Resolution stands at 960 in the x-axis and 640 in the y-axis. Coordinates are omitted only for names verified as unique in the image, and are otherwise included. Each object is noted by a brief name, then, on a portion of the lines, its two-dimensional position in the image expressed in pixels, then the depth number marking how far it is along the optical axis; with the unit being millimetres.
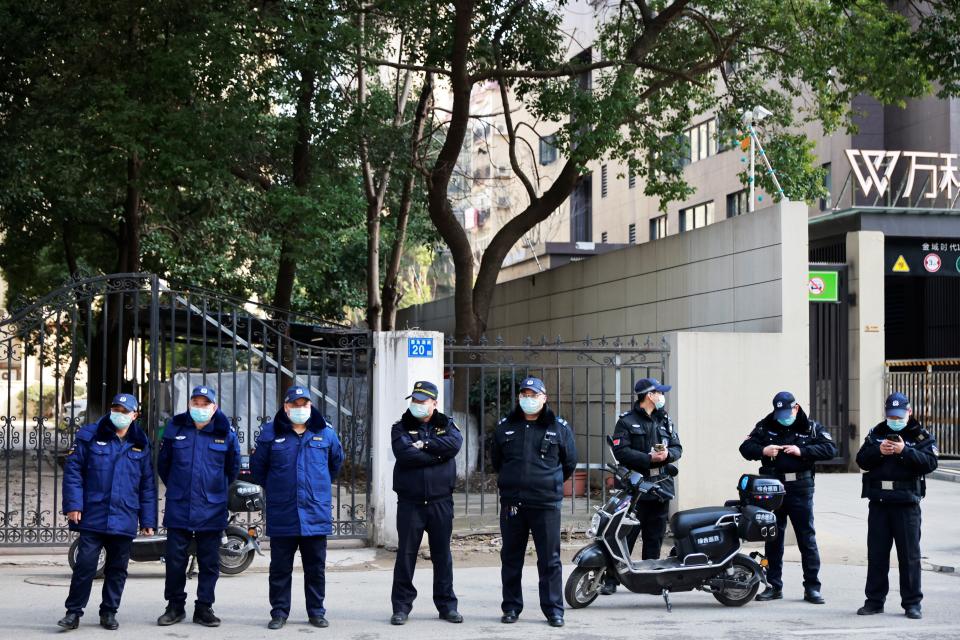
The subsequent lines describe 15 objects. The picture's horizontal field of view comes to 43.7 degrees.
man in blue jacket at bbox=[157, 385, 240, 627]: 8562
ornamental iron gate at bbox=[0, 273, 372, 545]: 11805
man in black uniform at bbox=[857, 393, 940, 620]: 9062
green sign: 20562
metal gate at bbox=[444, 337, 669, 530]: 12852
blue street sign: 12320
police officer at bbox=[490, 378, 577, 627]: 8633
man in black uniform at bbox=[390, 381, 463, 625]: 8734
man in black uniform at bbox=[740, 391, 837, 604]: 9695
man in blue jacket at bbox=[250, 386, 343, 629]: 8531
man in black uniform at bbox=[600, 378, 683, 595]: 9875
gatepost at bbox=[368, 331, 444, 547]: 12273
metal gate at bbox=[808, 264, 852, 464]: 20797
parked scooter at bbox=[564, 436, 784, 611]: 9211
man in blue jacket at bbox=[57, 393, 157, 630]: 8352
